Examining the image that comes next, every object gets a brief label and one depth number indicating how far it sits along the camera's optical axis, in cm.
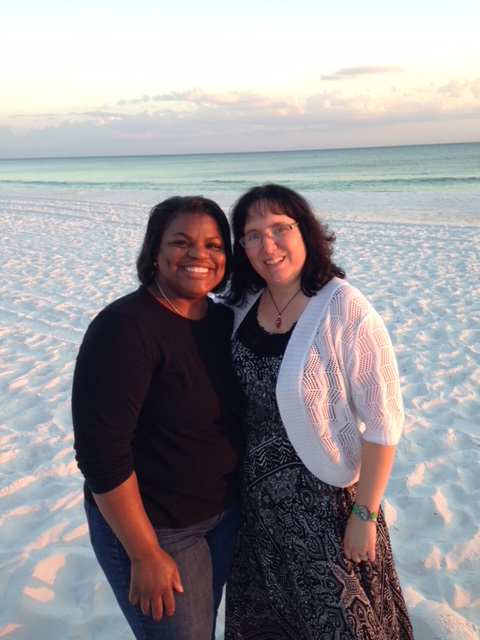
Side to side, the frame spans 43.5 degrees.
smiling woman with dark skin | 170
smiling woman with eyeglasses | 193
